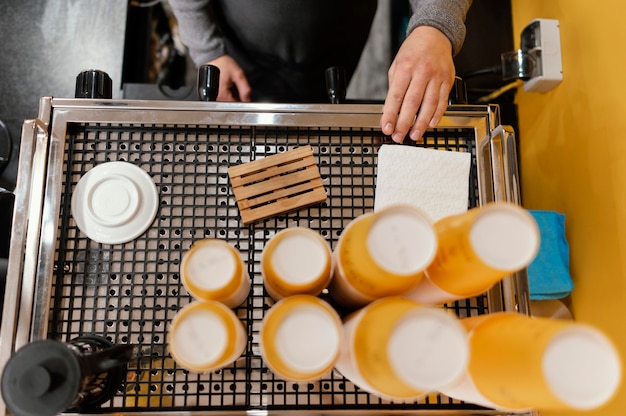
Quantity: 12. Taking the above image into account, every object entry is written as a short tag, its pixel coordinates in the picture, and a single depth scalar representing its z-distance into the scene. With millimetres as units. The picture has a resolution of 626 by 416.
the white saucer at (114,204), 910
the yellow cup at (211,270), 663
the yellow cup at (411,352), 541
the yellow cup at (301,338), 589
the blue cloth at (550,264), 1161
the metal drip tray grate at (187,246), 870
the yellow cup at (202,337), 615
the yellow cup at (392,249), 594
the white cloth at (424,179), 945
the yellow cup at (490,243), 570
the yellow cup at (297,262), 661
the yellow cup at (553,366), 494
